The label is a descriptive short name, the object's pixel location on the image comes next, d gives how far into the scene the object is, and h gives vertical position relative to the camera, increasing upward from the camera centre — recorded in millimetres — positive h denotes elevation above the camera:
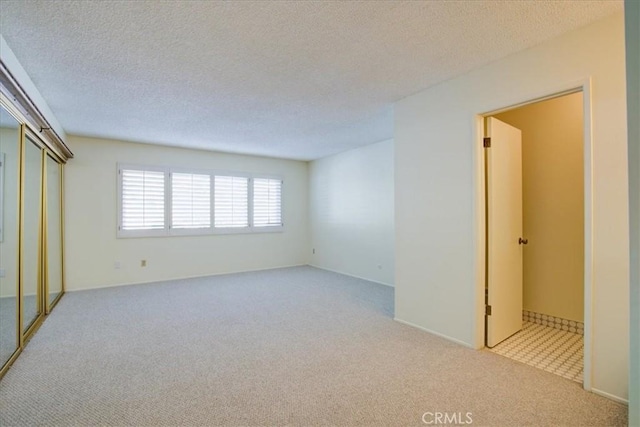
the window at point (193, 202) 5125 +211
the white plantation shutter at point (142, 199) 5070 +238
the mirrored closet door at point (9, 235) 2463 -181
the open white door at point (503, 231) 2656 -158
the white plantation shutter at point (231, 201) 5949 +245
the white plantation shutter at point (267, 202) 6402 +241
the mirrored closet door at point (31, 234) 2729 -206
